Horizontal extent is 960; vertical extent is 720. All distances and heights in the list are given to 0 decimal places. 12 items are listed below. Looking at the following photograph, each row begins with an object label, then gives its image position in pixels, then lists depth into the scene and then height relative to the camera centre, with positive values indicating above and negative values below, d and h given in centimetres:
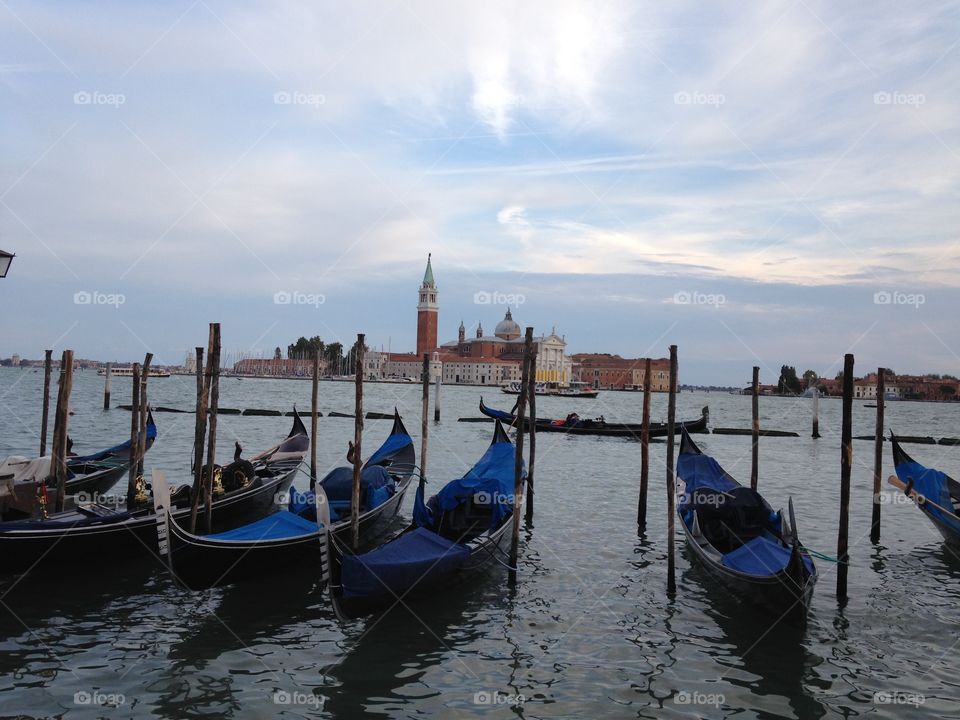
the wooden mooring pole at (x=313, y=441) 1091 -101
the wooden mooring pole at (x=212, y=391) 737 -25
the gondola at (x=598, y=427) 2495 -143
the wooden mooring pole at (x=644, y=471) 928 -106
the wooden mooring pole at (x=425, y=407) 982 -46
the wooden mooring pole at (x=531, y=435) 950 -74
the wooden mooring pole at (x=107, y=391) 2870 -107
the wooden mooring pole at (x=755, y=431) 968 -59
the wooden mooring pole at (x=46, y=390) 1161 -47
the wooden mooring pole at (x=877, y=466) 889 -85
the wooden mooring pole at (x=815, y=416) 2676 -90
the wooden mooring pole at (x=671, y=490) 677 -97
